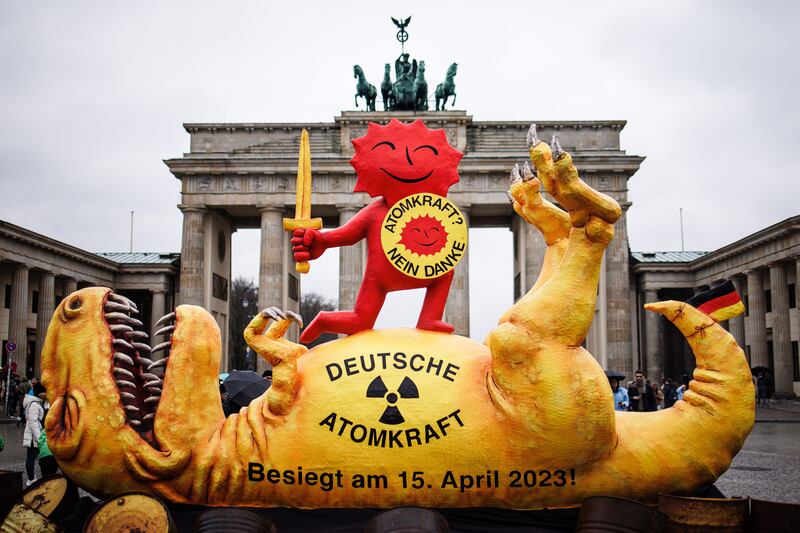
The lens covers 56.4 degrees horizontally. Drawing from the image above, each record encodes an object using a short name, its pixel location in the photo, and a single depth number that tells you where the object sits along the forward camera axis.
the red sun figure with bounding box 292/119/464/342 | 4.80
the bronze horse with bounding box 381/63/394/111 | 40.97
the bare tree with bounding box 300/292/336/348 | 70.12
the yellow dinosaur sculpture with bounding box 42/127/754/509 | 4.01
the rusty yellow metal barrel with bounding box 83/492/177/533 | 3.81
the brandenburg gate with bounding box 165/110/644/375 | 37.88
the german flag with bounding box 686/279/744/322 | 4.40
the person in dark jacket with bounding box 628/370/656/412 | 13.64
